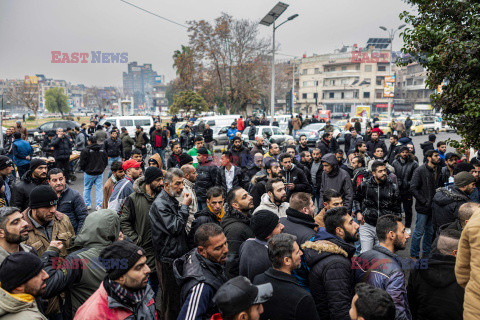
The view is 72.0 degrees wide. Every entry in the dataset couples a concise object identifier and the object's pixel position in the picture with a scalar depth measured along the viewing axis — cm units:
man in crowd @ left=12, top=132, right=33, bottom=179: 923
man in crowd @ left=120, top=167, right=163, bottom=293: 420
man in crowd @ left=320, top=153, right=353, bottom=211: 588
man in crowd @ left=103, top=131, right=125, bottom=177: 1066
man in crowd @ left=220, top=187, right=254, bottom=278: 337
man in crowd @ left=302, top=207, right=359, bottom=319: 262
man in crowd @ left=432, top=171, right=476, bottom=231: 487
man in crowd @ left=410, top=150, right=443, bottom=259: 600
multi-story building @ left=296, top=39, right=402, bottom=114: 7144
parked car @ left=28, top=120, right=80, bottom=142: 2342
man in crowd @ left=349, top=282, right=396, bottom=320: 199
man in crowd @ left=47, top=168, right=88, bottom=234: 447
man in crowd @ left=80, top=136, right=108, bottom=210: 856
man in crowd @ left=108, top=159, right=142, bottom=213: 507
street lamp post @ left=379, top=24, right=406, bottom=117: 3325
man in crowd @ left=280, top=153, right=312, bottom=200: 651
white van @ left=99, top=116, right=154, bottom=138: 2434
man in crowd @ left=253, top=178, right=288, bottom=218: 458
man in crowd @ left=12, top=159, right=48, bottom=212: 495
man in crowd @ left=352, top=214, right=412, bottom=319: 268
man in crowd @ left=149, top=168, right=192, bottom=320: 371
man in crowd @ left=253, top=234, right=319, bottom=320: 235
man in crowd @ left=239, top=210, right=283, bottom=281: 295
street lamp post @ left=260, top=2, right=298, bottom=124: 2002
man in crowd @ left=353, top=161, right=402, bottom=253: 496
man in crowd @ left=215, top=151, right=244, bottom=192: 680
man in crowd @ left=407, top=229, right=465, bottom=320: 276
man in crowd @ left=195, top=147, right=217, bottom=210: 660
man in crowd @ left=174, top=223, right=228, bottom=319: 246
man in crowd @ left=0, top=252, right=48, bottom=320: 217
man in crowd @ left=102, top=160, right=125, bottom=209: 583
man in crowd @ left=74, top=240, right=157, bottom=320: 225
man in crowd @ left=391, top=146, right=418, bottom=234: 689
